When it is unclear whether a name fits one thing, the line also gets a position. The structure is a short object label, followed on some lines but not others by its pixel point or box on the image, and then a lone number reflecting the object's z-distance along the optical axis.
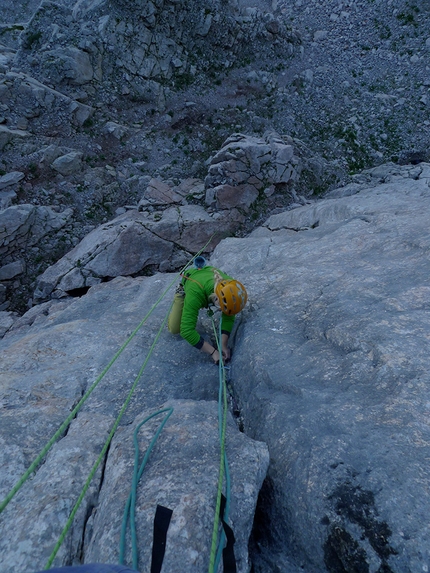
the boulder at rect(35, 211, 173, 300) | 13.42
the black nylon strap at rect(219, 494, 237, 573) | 2.90
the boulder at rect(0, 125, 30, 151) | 15.97
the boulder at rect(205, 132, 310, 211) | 15.60
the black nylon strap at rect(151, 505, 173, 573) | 2.80
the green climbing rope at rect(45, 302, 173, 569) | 2.90
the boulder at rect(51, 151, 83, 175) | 16.48
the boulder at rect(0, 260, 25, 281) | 14.49
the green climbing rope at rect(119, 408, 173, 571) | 2.89
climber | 5.74
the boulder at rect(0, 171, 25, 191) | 15.45
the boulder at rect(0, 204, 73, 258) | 14.44
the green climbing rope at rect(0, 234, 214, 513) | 2.90
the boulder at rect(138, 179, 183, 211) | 15.86
